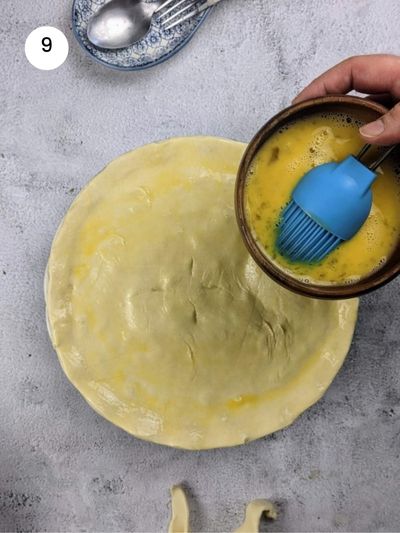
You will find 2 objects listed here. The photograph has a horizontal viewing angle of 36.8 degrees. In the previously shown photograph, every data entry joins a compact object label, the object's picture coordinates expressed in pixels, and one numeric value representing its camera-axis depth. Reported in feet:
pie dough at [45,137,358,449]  3.04
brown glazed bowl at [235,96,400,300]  2.30
